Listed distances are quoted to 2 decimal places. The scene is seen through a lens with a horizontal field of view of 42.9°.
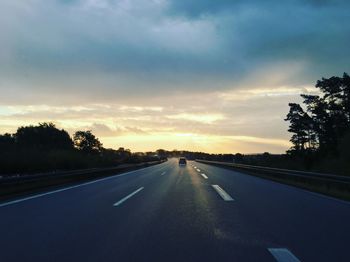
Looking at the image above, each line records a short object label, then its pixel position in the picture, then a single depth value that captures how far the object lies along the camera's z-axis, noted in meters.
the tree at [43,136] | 112.12
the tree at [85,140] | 150.75
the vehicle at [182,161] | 75.20
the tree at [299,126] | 79.00
